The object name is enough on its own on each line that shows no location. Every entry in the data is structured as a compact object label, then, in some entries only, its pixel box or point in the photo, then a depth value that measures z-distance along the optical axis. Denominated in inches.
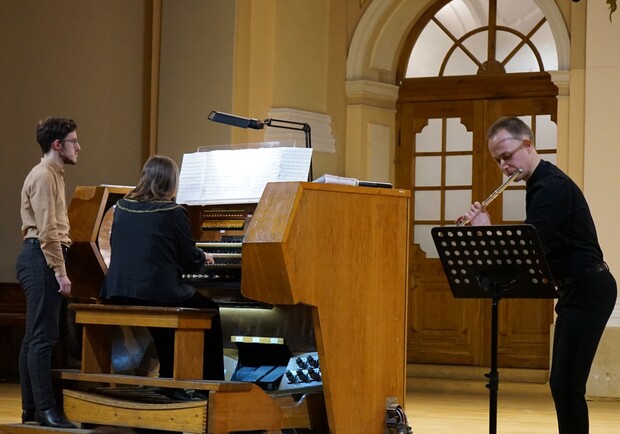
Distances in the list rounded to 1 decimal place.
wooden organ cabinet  245.1
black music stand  225.5
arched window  514.6
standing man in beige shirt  270.4
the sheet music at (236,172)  276.1
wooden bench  249.0
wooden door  512.0
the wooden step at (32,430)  262.6
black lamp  298.2
